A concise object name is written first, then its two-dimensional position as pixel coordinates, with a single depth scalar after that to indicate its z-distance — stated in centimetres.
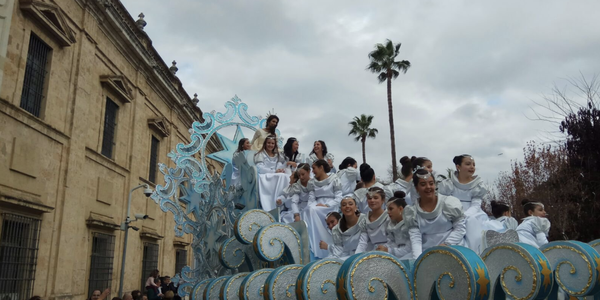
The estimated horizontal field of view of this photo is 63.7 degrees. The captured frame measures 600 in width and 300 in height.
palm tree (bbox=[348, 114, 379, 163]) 3494
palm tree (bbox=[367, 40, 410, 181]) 2561
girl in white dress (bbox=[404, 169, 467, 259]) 432
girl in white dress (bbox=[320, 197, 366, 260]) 508
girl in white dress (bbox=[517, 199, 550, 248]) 544
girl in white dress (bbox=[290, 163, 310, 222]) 689
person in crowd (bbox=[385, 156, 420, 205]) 686
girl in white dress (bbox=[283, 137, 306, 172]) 833
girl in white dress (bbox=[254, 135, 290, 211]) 727
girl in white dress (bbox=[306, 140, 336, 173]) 867
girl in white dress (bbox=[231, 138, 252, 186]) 834
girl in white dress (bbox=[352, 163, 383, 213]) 674
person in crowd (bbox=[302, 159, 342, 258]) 629
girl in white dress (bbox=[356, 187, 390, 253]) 484
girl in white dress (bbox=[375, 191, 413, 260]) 449
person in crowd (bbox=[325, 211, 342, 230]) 592
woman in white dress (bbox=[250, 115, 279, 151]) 911
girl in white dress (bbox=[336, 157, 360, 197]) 789
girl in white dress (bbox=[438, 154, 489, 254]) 539
